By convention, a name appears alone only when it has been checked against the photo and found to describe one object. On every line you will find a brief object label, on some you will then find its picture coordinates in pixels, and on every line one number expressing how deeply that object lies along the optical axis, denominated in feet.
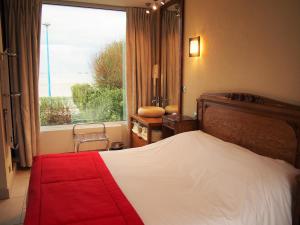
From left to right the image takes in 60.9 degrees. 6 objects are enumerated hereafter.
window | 13.43
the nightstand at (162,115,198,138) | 9.71
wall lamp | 9.78
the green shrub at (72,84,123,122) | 14.29
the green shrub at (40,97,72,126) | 13.65
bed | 4.98
